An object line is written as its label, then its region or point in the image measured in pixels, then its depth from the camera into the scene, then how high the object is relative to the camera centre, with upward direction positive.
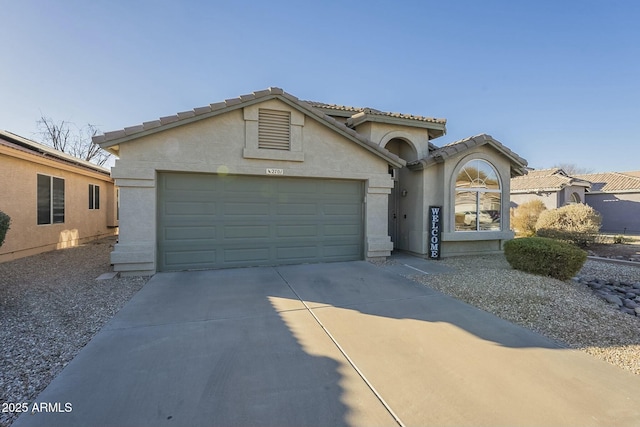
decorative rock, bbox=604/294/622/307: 6.07 -1.83
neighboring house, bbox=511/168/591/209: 23.00 +1.79
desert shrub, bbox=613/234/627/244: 14.82 -1.39
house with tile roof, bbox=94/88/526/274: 7.36 +0.62
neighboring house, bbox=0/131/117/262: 8.90 +0.33
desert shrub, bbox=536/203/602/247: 13.05 -0.57
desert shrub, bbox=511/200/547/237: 16.97 -0.37
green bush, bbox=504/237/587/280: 7.20 -1.13
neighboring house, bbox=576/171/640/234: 23.20 +0.76
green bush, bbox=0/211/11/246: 5.48 -0.34
